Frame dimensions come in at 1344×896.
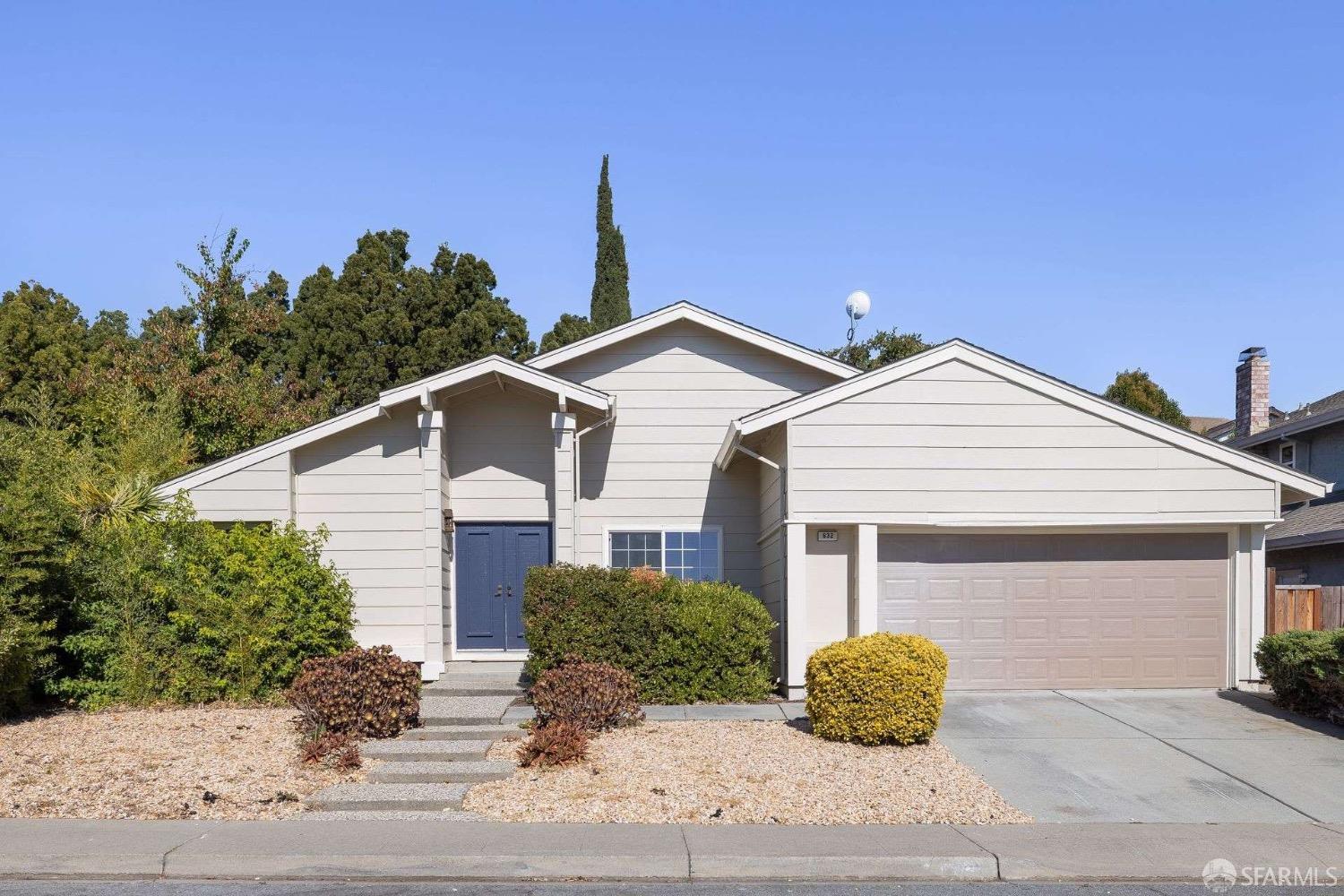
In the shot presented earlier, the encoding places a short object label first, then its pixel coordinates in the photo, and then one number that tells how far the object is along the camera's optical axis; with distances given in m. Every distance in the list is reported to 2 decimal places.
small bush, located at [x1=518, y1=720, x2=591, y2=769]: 10.12
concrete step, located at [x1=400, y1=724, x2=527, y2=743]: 11.34
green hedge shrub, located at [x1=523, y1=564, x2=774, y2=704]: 12.87
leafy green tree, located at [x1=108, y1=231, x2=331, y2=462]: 21.36
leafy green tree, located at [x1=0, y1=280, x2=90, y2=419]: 28.78
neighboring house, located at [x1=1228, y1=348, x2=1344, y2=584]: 20.31
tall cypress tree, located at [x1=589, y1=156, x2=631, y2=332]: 30.89
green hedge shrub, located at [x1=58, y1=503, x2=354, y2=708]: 13.14
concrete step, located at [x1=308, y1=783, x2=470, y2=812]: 9.09
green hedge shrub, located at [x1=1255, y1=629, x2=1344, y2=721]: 11.69
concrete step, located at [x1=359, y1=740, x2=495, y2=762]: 10.44
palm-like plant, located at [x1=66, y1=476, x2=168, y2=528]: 13.93
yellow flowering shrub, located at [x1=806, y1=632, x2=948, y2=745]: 10.76
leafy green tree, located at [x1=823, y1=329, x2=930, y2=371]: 31.03
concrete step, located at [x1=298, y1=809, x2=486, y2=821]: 8.79
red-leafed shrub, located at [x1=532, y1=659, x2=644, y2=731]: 11.30
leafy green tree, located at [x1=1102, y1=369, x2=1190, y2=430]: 36.81
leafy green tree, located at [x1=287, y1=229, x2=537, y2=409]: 30.12
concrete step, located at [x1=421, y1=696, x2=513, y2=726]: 11.88
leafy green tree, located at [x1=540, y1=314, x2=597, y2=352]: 32.34
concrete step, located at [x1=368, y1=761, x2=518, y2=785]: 9.83
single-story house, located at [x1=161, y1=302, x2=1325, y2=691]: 13.52
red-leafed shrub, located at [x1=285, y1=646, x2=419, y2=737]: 10.96
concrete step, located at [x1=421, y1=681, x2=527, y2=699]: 13.41
